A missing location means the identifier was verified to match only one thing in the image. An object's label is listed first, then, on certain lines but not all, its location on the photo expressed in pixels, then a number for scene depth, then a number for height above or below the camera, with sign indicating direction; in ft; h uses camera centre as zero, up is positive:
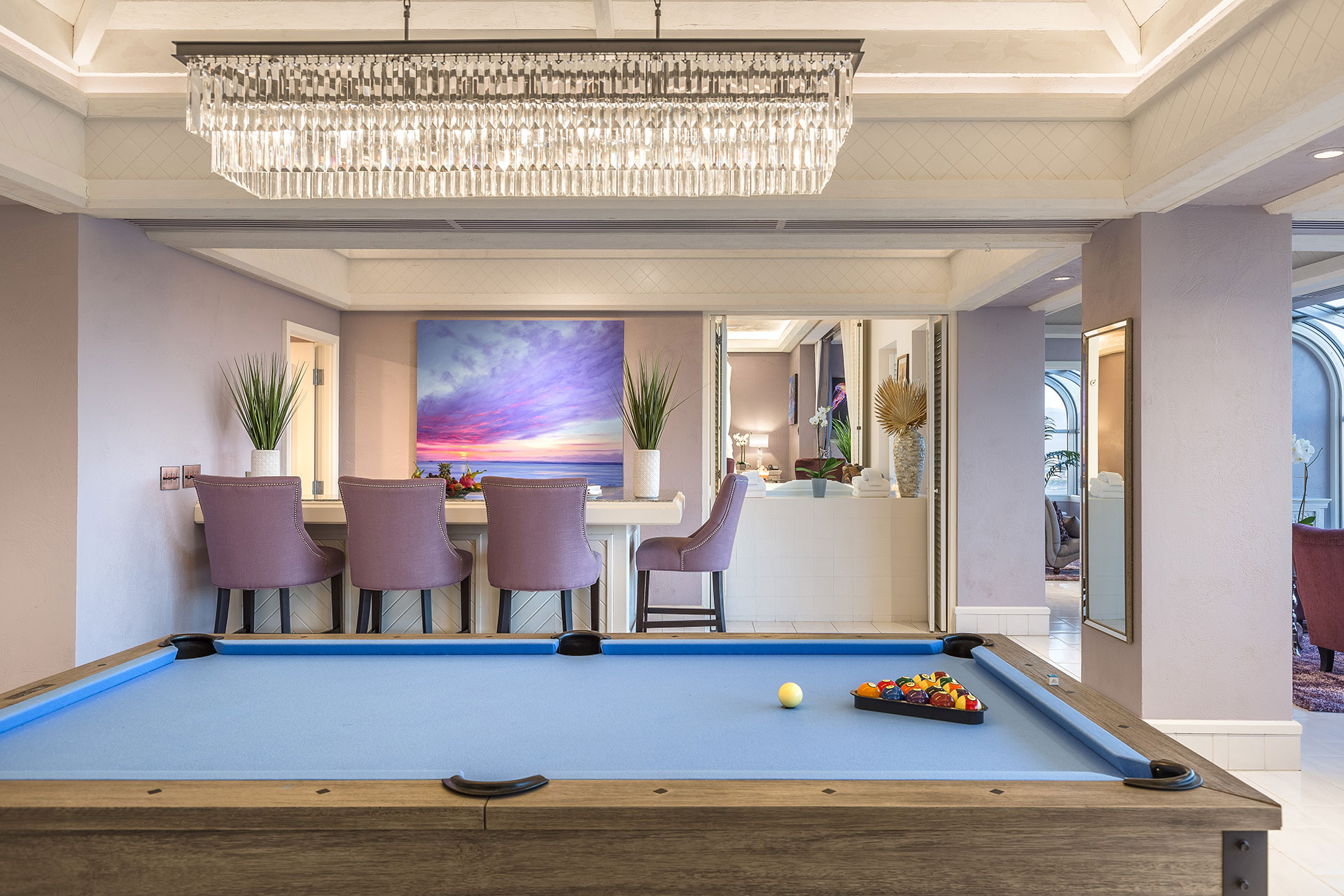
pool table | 4.17 -1.76
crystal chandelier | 7.58 +3.24
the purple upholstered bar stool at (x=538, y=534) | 12.41 -1.13
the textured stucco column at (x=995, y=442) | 19.10 +0.37
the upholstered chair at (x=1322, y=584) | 14.88 -2.25
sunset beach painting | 20.33 +1.44
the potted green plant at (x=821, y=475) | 20.58 -0.41
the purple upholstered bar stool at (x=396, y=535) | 12.44 -1.14
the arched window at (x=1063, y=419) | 40.93 +2.02
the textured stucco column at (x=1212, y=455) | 11.20 +0.06
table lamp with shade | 45.03 +0.90
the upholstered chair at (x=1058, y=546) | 26.73 -2.83
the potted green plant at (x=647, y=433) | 15.10 +0.45
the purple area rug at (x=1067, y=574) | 29.12 -4.09
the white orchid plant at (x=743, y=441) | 37.61 +0.78
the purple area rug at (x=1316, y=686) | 14.11 -4.07
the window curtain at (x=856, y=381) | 31.30 +2.93
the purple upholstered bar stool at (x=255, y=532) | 12.44 -1.11
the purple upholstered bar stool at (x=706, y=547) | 14.57 -1.54
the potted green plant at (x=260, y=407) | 15.07 +0.92
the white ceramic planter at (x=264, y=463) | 15.03 -0.11
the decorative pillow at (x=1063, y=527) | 27.66 -2.29
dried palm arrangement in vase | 20.67 +0.81
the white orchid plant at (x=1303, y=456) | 20.49 +0.10
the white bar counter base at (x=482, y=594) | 13.80 -2.30
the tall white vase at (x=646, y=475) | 15.07 -0.29
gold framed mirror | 11.57 -0.32
